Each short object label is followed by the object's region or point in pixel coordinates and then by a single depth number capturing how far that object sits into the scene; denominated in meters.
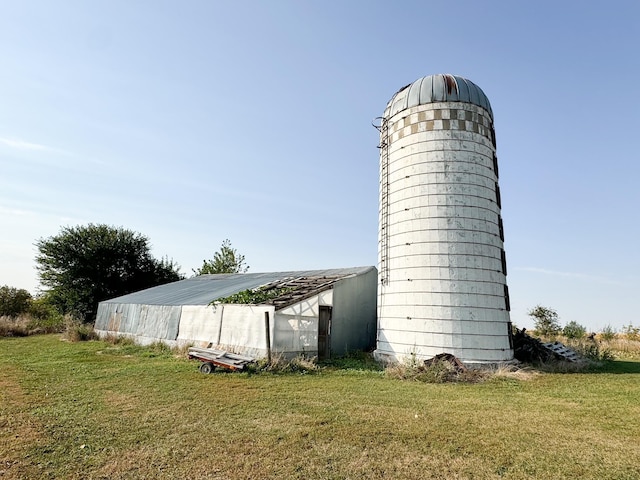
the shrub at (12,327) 28.72
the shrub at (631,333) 32.00
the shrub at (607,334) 32.12
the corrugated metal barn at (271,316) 17.06
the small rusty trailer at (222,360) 14.29
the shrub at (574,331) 32.59
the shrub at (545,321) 36.34
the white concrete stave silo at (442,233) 16.22
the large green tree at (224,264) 53.78
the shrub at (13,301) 37.28
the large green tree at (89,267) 38.19
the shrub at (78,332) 27.06
